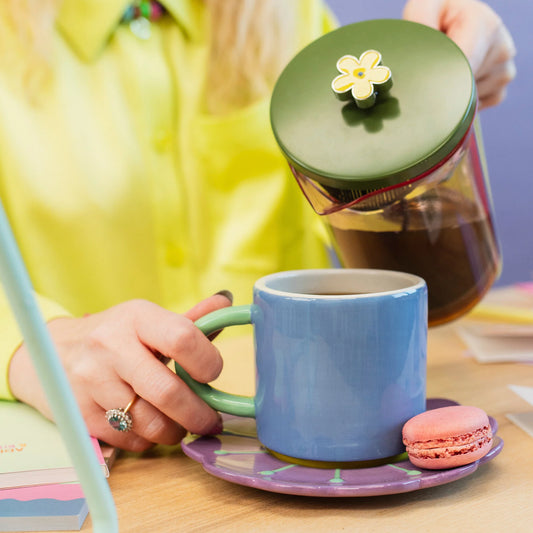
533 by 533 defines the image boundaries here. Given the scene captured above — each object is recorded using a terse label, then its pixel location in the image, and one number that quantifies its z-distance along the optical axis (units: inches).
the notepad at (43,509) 13.3
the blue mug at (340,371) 14.0
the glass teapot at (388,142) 15.0
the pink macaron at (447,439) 13.7
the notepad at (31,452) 14.9
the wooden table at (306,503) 12.9
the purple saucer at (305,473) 13.1
